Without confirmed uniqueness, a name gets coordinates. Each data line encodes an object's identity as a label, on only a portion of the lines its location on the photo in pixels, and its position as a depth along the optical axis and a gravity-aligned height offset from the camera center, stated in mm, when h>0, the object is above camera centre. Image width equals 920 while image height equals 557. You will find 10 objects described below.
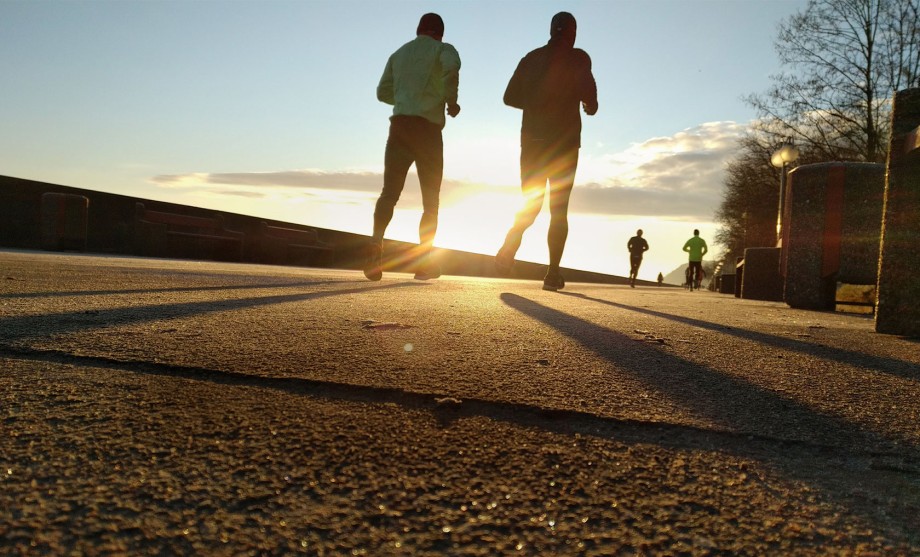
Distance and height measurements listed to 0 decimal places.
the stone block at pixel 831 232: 5871 +482
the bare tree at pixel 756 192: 29844 +3994
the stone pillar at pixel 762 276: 8953 +112
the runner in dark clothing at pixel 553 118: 6020 +1316
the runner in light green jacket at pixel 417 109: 6449 +1407
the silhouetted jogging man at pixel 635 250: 21875 +815
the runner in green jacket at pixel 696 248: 23250 +1063
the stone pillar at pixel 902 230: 3057 +280
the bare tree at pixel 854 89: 23172 +6853
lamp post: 17219 +3191
